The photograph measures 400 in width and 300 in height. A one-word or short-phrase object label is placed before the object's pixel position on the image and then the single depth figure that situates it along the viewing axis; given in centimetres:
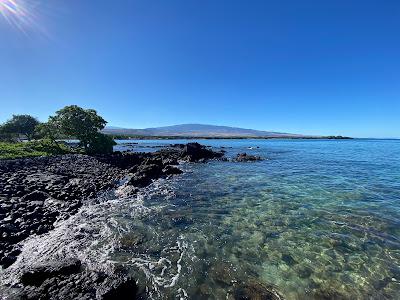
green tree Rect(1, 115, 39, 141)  9303
